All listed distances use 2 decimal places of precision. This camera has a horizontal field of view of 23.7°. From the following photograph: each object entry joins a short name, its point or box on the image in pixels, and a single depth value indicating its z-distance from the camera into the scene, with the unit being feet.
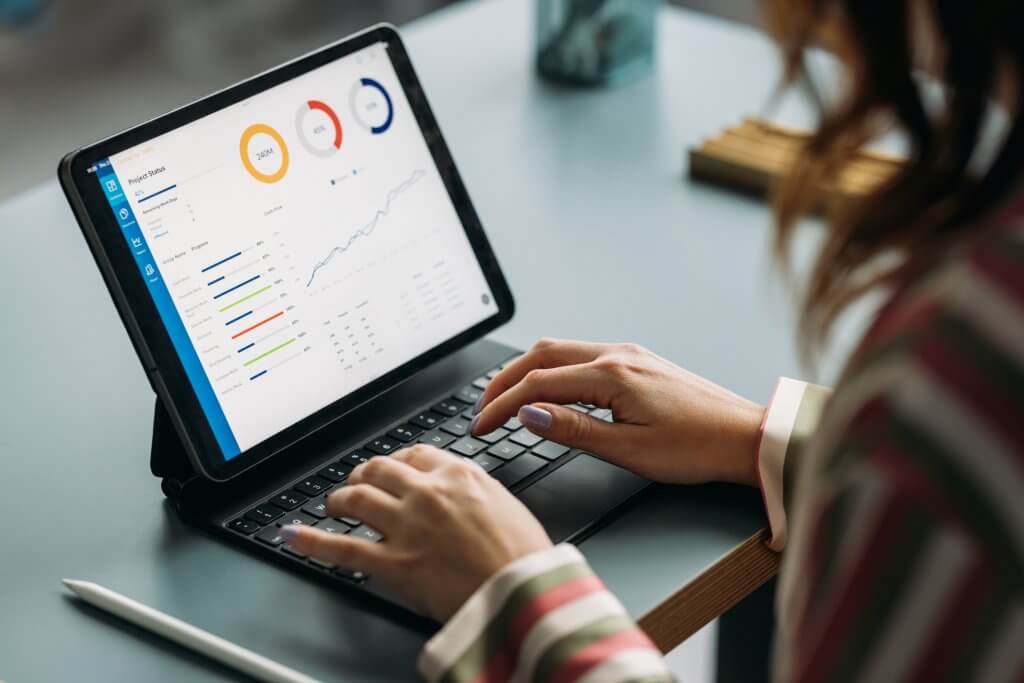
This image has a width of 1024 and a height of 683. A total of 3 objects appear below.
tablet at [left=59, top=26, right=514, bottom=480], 3.92
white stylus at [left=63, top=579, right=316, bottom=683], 3.62
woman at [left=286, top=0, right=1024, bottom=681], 3.04
